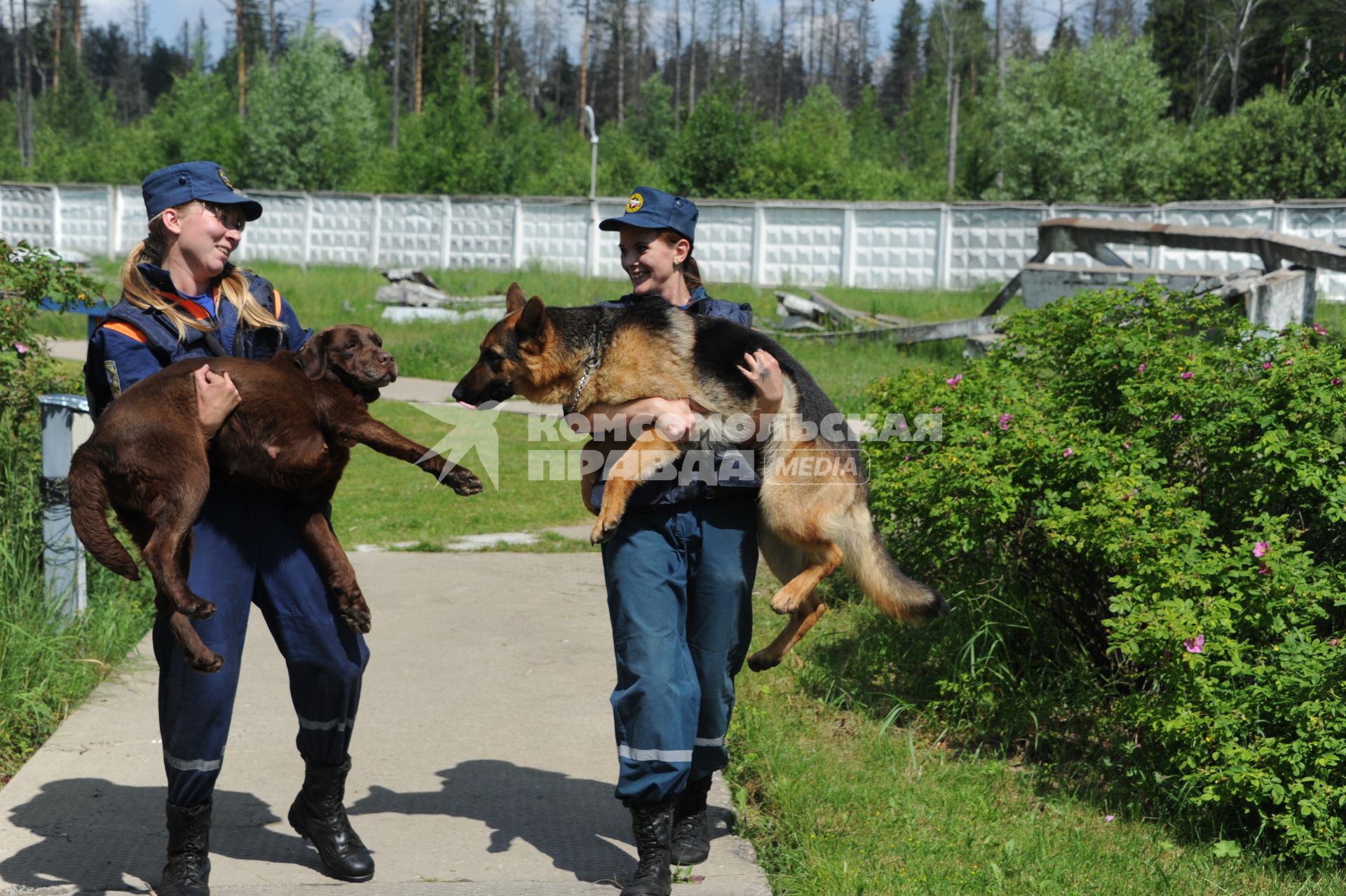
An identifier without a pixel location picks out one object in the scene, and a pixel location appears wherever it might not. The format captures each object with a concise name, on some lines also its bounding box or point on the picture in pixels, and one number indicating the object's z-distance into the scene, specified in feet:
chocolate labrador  9.59
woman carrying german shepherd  10.50
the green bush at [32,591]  14.55
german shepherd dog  11.92
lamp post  82.28
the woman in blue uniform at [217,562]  10.19
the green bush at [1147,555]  11.68
